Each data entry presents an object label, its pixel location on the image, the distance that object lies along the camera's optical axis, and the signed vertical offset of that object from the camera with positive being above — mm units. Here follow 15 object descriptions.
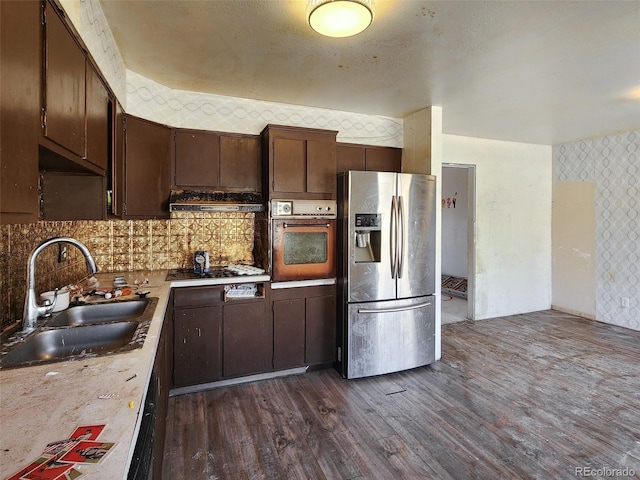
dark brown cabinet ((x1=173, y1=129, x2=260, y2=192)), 3180 +758
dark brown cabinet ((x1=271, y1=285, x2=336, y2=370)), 3145 -816
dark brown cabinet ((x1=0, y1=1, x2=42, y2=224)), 875 +370
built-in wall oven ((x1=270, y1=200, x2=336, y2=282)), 3092 +1
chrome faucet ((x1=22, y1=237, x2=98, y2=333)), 1525 -276
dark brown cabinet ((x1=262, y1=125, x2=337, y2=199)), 3127 +728
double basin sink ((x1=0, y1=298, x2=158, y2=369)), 1369 -445
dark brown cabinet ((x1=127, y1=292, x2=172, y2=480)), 927 -650
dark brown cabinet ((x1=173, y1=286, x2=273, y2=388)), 2842 -839
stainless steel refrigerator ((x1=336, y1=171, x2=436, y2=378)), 3129 -303
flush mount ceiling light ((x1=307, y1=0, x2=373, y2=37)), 1708 +1164
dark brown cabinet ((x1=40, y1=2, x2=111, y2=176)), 1188 +573
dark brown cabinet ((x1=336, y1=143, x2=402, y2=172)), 3799 +935
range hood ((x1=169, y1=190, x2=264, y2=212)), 2873 +336
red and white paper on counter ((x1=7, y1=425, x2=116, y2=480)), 723 -495
